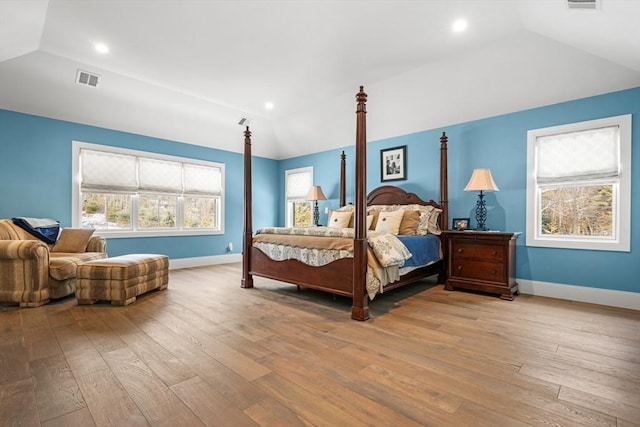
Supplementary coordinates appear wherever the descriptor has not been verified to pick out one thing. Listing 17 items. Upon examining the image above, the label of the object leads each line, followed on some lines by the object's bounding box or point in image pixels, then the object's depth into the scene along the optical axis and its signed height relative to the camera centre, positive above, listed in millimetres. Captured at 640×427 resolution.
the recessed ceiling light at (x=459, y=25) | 2900 +1836
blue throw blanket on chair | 3686 -190
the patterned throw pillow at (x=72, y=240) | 3955 -377
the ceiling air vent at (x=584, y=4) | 2301 +1622
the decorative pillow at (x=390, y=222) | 4172 -143
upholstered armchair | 3111 -620
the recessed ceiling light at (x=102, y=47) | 3287 +1825
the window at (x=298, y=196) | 6621 +367
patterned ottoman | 3205 -749
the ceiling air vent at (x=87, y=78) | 3820 +1733
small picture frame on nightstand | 4173 -173
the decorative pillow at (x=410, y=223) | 4199 -158
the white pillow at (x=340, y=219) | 4910 -120
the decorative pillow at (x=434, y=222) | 4289 -147
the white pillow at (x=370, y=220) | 4639 -128
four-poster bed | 2861 -532
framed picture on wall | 5004 +819
